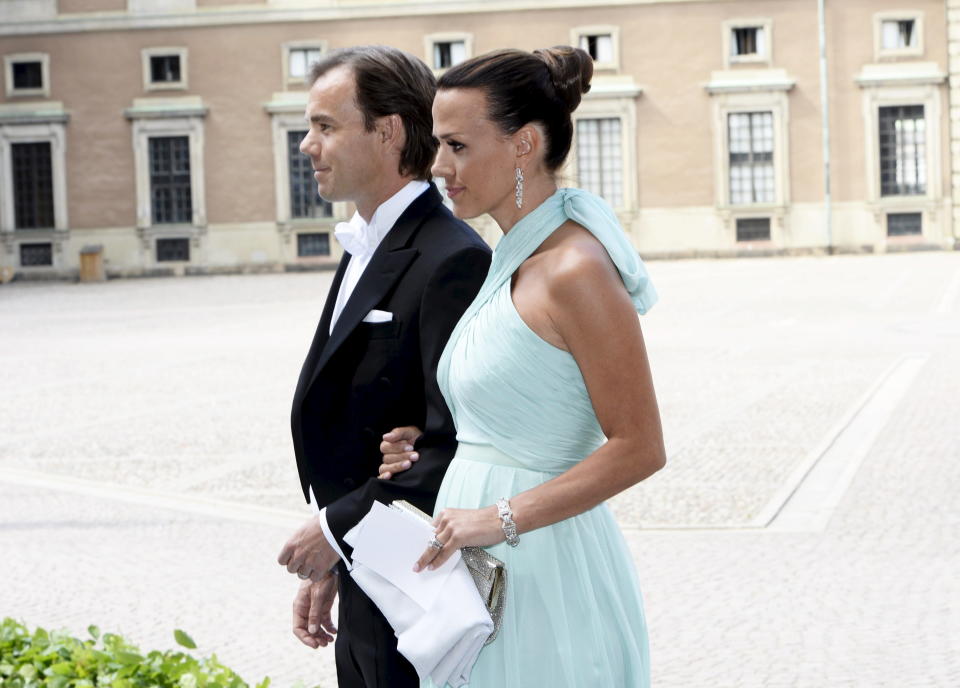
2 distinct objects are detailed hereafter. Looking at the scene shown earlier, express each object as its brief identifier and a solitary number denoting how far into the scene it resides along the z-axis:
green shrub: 3.58
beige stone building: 44.50
